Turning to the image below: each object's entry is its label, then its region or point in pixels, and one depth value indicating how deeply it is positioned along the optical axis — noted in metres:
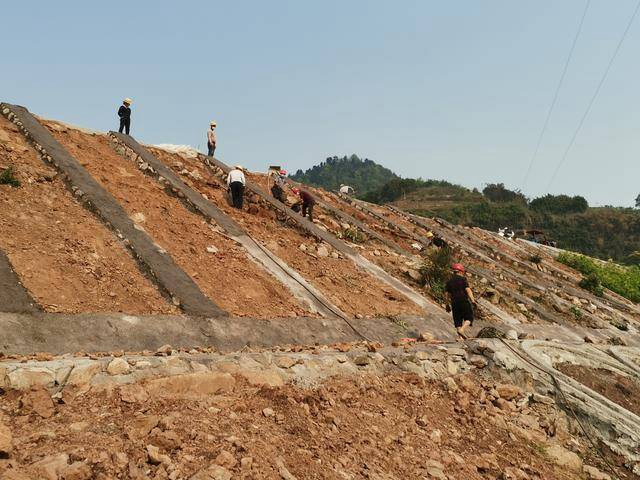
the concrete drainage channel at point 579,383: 5.39
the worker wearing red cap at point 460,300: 8.02
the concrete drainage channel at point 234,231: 8.70
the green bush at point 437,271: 11.60
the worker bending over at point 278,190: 14.34
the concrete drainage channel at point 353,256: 10.52
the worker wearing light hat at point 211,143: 15.70
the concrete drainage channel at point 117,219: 6.97
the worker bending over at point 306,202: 13.51
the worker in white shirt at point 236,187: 12.18
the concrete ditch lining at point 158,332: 5.08
